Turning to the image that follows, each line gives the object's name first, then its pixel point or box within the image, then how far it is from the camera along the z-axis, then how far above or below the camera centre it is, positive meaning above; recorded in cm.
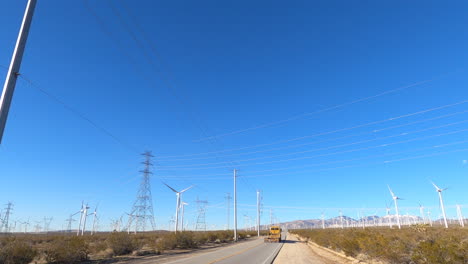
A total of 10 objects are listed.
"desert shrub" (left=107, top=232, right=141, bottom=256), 2780 -244
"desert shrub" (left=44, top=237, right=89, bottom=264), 2038 -238
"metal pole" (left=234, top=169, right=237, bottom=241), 5606 +156
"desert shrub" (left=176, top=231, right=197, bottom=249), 3612 -268
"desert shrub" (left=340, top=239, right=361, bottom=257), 2275 -216
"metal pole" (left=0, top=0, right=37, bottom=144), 764 +437
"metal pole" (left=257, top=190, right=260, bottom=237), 9160 +140
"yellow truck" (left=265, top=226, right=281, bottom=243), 4875 -258
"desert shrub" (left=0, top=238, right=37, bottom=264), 1717 -213
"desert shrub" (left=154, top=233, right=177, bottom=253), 3424 -296
